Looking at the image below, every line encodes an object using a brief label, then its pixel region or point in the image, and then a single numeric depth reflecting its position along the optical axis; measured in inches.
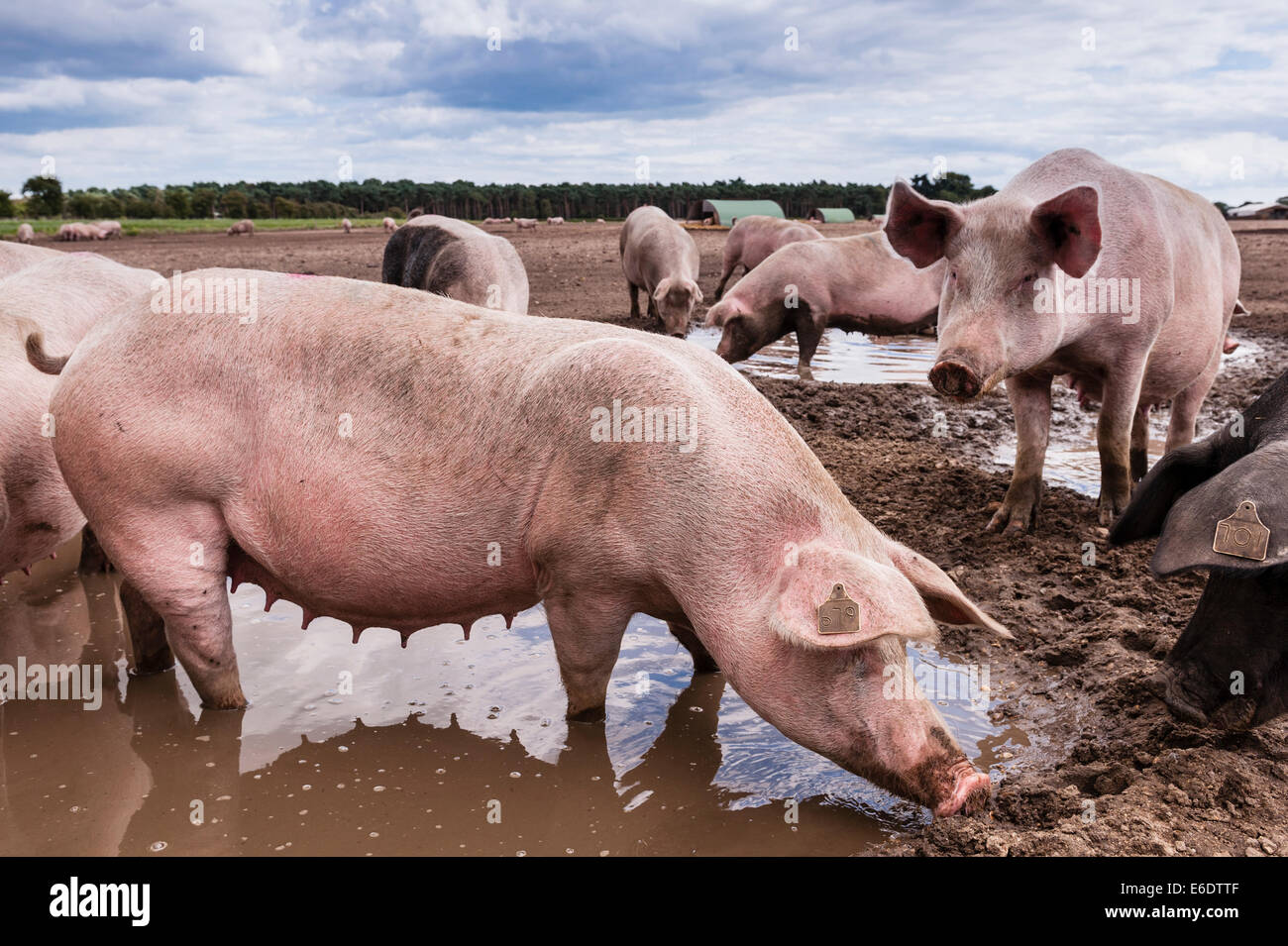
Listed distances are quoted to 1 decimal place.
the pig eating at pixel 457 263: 320.2
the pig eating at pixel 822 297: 447.2
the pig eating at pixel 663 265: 534.0
